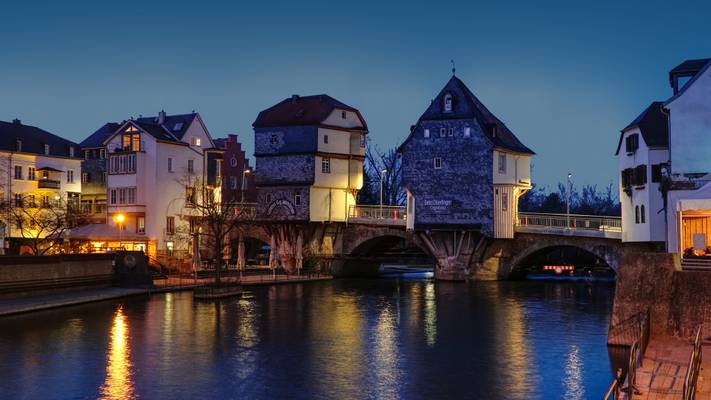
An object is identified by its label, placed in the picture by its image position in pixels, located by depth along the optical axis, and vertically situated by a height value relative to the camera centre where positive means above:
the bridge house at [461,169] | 72.12 +6.54
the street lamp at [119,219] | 83.59 +2.57
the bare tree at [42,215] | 77.31 +2.93
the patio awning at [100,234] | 67.59 +0.88
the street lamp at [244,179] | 93.66 +7.35
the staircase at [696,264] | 32.77 -0.74
